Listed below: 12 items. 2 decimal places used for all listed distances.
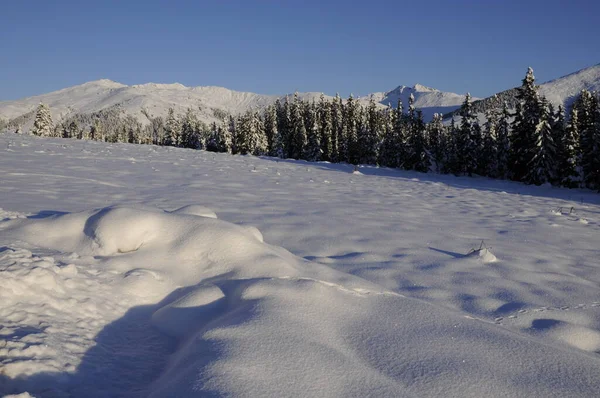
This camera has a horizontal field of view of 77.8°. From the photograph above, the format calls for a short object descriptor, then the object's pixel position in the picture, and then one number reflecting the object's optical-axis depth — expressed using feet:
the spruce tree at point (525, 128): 99.40
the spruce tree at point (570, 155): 93.76
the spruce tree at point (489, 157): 131.85
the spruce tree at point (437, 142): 143.84
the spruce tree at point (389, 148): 152.25
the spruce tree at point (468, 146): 125.29
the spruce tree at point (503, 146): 126.11
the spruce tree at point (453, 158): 127.75
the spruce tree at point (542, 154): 94.84
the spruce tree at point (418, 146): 135.03
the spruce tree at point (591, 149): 89.35
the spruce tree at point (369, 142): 162.91
